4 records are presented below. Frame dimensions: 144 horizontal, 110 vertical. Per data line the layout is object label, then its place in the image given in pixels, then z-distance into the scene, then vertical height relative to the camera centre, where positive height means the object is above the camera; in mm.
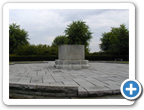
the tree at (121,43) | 24188 +1807
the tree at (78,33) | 29328 +4366
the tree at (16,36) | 32931 +4423
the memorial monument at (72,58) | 9414 -428
